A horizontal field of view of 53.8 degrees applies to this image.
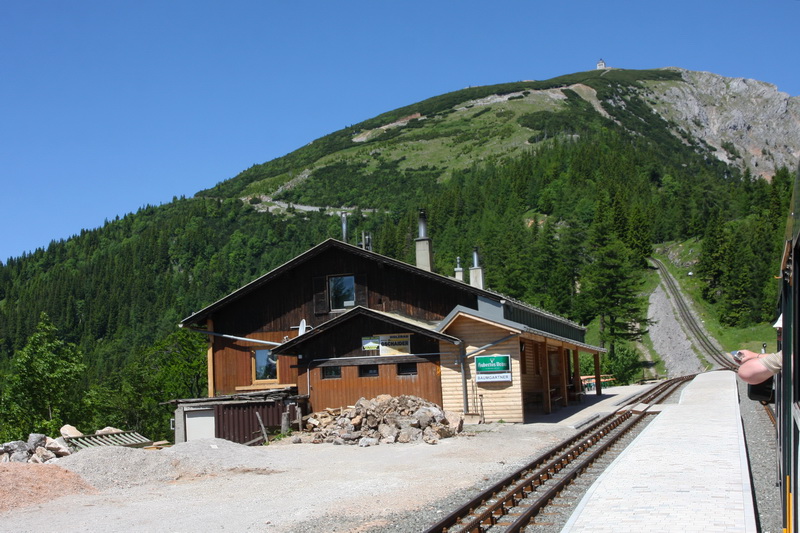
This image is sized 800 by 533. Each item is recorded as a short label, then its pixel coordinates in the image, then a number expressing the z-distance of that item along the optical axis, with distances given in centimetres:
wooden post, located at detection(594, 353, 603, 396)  3968
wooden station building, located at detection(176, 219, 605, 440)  2473
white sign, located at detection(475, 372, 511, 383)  2442
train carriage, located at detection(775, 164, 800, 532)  483
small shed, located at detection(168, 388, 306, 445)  2338
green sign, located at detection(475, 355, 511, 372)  2441
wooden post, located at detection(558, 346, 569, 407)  3309
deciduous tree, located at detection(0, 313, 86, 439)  4541
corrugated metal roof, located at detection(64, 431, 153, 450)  2208
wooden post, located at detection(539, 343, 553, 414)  2817
